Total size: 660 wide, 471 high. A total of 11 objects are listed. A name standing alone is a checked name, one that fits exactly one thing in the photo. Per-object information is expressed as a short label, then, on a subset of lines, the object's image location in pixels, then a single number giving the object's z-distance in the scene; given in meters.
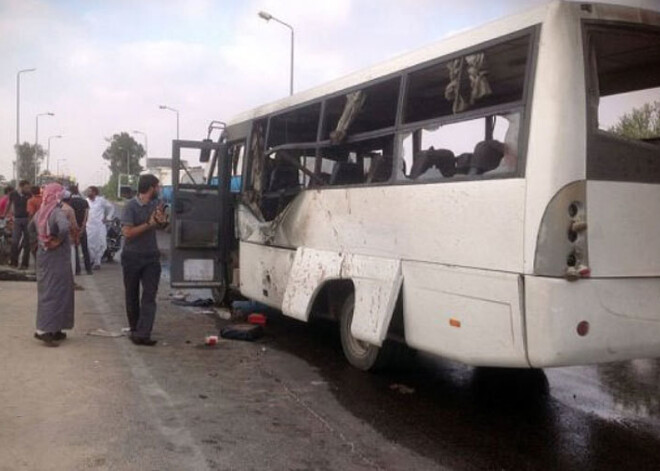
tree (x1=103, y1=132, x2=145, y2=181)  119.88
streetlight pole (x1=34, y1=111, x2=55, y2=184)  70.84
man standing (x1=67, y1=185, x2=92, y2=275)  12.82
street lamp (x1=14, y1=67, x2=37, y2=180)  47.65
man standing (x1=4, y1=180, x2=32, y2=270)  13.83
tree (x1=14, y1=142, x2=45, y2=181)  75.75
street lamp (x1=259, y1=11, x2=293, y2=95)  25.53
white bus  4.13
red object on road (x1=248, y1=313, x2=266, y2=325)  8.56
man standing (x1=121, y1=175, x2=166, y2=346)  7.17
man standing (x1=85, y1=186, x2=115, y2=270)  14.81
